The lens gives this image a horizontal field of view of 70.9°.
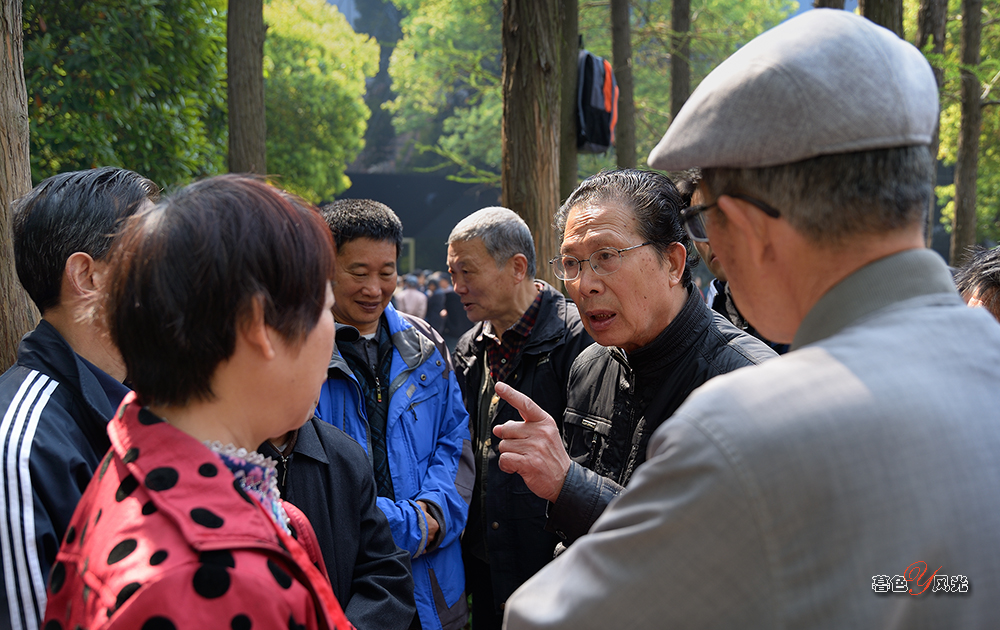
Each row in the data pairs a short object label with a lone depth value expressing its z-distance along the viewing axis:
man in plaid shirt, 3.11
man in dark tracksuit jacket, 1.46
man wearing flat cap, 0.90
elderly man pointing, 2.02
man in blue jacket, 2.90
